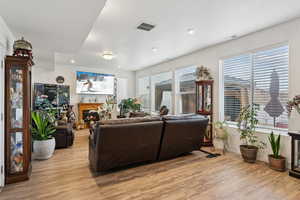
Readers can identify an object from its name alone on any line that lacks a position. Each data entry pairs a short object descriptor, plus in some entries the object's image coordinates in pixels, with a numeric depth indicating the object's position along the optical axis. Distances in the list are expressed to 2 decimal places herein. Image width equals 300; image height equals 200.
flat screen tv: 6.57
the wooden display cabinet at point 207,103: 4.16
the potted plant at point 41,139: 3.08
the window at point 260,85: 3.00
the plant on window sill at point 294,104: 2.49
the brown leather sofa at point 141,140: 2.40
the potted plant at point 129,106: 6.64
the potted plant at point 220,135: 3.77
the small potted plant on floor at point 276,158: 2.71
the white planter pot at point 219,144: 3.80
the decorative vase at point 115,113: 7.28
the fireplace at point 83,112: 6.42
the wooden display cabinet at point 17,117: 2.24
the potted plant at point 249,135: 3.08
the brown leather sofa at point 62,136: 3.84
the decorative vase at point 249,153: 3.06
